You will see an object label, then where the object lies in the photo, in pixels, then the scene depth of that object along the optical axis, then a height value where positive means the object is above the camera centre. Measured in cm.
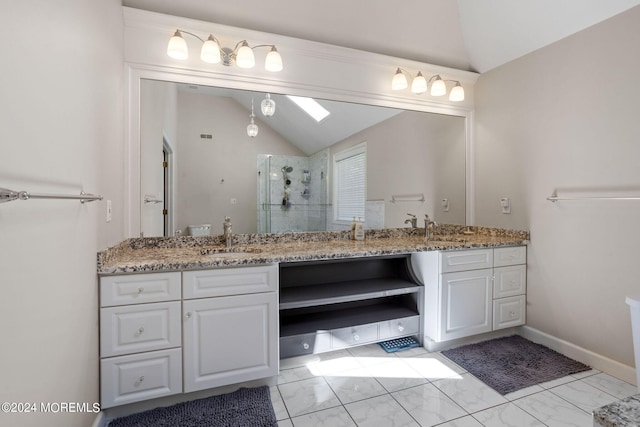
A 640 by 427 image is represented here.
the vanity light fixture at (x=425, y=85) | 250 +107
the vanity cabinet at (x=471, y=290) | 221 -60
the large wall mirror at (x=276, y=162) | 208 +39
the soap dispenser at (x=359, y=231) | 256 -17
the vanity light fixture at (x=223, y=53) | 188 +104
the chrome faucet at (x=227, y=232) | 215 -16
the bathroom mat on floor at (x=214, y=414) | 153 -107
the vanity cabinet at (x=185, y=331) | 150 -64
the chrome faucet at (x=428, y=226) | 269 -14
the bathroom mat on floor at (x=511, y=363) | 191 -105
